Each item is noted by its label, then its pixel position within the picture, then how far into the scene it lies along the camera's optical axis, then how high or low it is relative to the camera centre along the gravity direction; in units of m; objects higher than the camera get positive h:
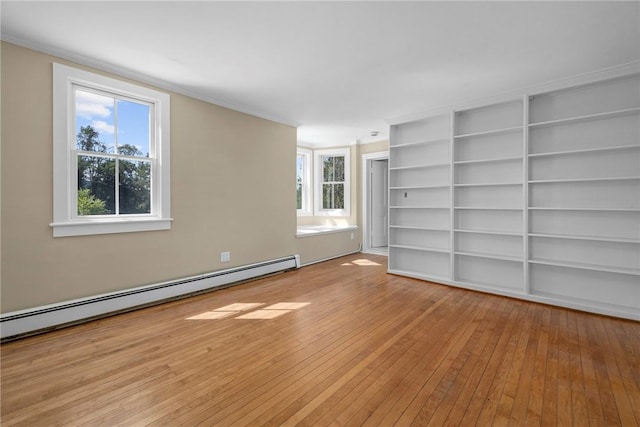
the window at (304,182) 7.11 +0.69
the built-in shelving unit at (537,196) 3.18 +0.19
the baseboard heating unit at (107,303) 2.58 -0.97
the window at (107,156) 2.85 +0.59
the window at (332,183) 7.11 +0.67
